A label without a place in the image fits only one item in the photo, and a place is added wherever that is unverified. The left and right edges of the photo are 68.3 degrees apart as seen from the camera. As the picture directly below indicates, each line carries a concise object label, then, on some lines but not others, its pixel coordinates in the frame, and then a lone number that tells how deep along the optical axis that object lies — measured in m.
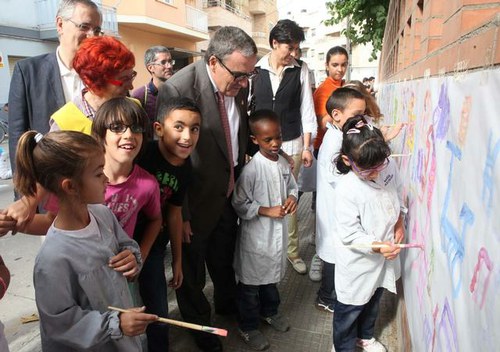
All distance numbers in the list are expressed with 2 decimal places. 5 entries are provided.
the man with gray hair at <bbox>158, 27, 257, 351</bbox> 2.07
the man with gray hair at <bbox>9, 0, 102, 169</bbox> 2.02
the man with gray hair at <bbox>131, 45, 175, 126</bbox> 3.96
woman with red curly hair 1.71
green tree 7.57
